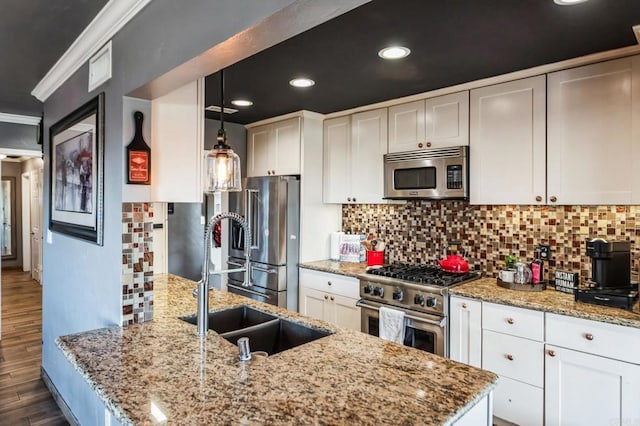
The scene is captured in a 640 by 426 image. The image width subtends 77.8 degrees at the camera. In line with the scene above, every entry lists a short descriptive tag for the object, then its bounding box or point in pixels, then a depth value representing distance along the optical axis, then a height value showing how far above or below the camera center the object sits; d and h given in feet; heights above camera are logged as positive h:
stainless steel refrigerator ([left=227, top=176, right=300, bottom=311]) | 12.19 -0.95
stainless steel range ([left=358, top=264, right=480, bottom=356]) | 8.92 -2.20
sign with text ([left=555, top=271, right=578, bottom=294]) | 8.25 -1.55
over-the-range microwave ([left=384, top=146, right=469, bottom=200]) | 9.62 +0.87
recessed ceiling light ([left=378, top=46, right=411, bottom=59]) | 7.27 +2.93
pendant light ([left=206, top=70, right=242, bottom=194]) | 5.94 +0.61
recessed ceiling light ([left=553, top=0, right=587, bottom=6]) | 5.57 +2.91
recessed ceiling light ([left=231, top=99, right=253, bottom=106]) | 11.03 +2.98
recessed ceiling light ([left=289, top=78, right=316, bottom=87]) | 9.16 +2.96
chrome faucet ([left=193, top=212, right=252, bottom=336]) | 5.63 -1.19
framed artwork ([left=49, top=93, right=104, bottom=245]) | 6.80 +0.69
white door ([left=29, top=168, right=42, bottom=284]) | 23.85 -1.10
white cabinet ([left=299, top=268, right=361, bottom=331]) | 10.91 -2.61
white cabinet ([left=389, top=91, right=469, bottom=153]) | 9.73 +2.21
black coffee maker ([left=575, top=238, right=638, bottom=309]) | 7.34 -1.19
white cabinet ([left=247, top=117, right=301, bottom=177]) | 12.68 +1.99
